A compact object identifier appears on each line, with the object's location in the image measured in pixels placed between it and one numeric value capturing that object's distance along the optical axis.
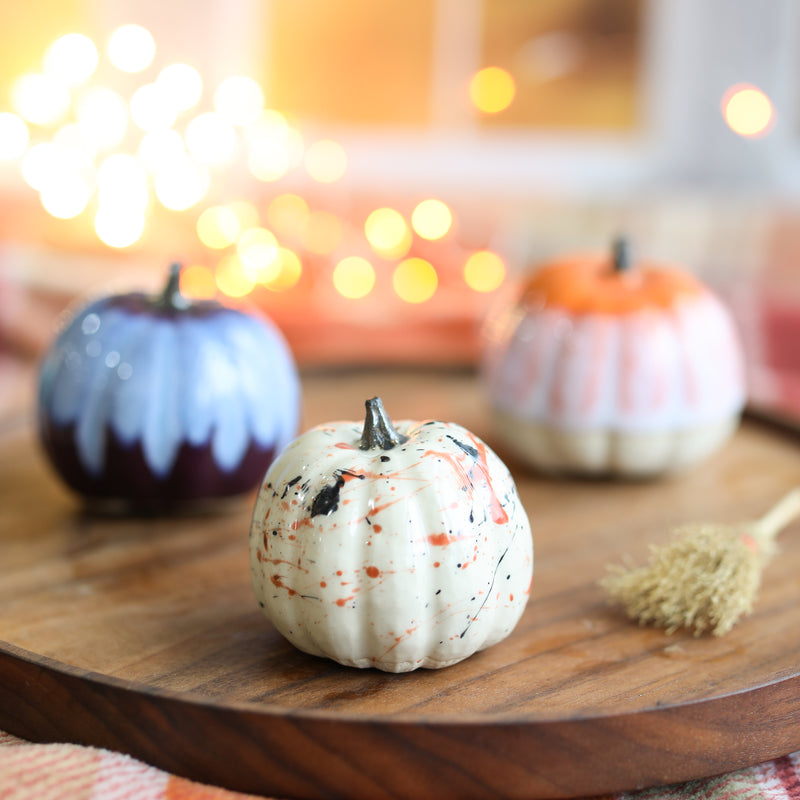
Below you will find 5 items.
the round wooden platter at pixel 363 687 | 0.50
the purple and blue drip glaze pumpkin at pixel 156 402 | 0.79
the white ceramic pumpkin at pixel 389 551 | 0.54
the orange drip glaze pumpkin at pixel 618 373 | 0.91
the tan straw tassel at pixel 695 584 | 0.62
